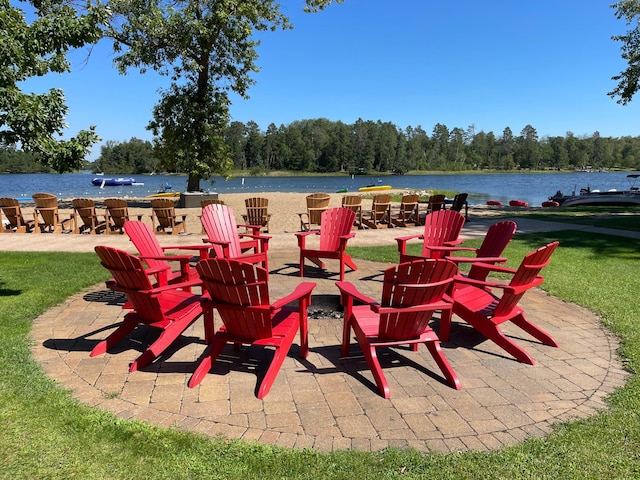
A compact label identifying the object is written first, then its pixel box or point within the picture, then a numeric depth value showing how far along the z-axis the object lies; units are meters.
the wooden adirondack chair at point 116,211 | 10.40
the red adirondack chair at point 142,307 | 3.21
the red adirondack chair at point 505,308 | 3.52
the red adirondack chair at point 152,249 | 4.35
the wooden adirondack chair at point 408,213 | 12.31
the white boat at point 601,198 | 23.80
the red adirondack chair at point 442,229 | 5.52
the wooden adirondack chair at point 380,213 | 11.84
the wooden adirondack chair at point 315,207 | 10.70
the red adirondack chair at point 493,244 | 4.59
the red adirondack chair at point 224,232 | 5.59
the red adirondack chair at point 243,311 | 2.86
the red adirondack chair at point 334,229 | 6.39
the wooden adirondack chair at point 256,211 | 10.26
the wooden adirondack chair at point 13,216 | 10.73
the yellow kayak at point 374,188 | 36.37
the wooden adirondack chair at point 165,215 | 10.49
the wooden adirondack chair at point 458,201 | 12.26
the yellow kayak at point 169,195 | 26.26
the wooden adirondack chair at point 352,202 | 11.34
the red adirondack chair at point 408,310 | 2.95
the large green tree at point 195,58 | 16.92
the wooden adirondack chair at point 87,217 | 10.69
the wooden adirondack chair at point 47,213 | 10.53
